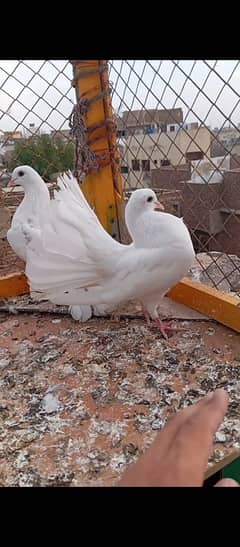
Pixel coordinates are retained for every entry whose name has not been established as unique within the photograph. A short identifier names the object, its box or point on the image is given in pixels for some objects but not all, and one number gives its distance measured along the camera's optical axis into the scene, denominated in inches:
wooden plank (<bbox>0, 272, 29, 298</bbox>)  51.1
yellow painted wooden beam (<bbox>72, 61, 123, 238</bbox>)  43.5
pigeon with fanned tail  34.8
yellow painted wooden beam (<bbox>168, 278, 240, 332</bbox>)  37.9
